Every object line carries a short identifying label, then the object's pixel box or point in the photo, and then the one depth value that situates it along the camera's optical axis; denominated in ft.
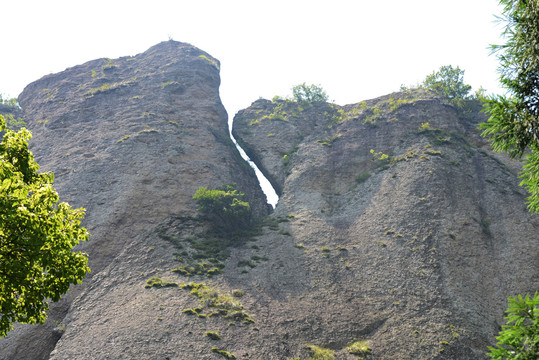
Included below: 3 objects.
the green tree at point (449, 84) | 207.31
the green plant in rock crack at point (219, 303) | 97.96
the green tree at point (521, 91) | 45.47
